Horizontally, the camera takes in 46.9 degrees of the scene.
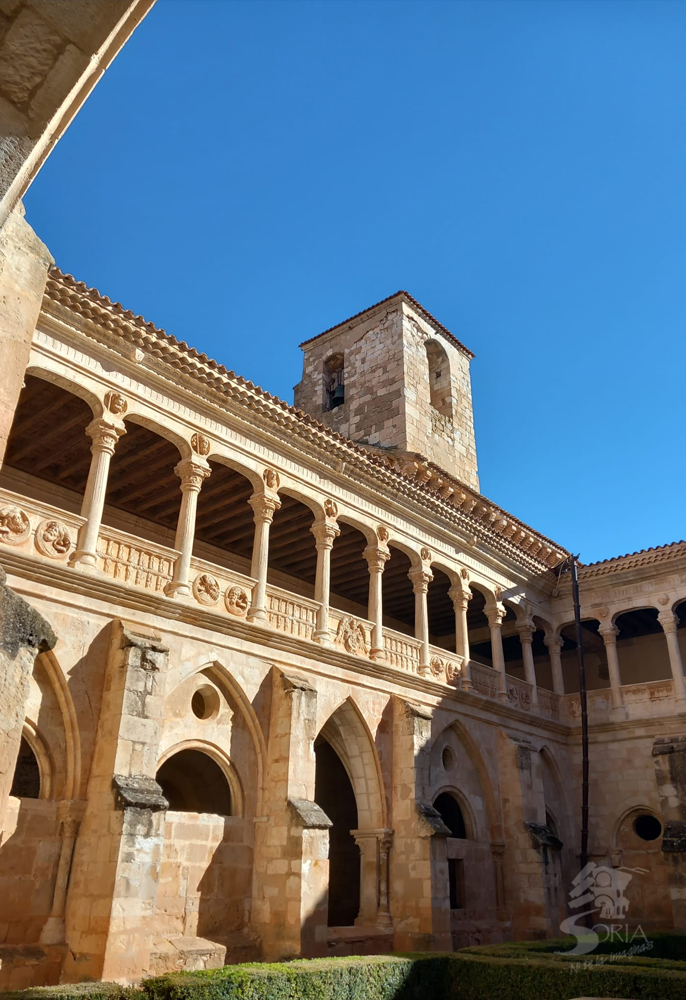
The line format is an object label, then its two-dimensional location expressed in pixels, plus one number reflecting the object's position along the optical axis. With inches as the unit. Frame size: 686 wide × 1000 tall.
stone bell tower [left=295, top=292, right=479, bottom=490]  925.8
